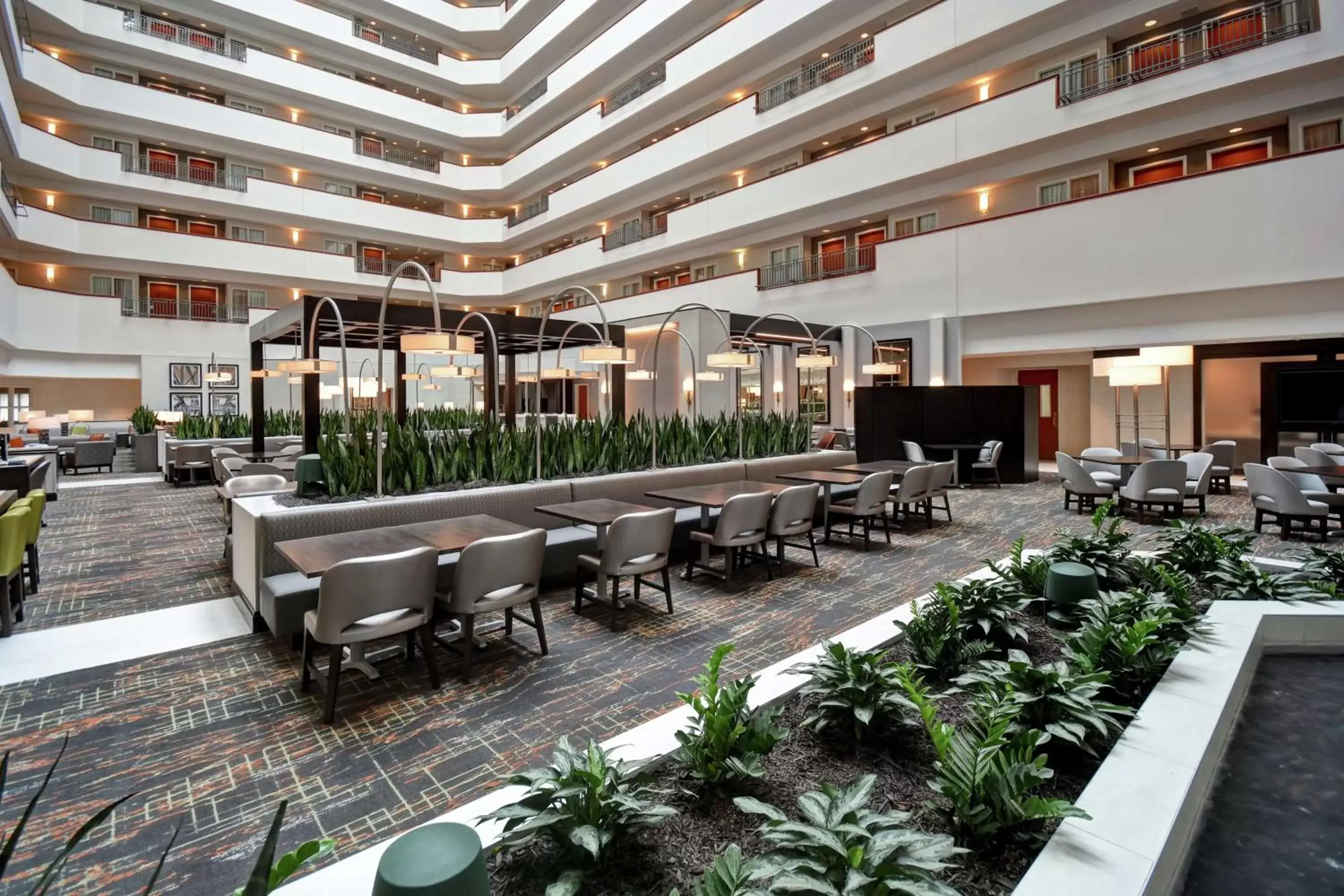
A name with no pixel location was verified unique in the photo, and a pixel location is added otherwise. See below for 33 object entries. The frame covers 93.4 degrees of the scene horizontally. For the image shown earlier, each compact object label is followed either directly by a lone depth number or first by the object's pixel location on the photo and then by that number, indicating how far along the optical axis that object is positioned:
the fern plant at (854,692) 2.50
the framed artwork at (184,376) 18.09
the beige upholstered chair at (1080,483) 8.46
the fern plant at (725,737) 2.16
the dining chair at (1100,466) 8.99
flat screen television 9.96
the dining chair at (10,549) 4.02
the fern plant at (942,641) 3.10
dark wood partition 11.52
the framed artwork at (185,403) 18.06
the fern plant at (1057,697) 2.36
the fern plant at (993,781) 1.88
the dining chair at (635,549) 4.30
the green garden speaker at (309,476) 5.09
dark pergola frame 7.35
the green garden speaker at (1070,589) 3.79
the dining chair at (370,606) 3.04
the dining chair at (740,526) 5.10
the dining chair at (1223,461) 9.58
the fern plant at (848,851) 1.57
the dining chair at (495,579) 3.51
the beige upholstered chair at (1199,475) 7.93
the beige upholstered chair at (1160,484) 7.66
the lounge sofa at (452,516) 4.00
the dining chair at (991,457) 11.23
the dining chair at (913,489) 7.11
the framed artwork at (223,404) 18.72
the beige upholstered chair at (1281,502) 6.40
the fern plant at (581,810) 1.78
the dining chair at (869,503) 6.38
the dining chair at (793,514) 5.49
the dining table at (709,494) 5.55
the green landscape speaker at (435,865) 1.35
